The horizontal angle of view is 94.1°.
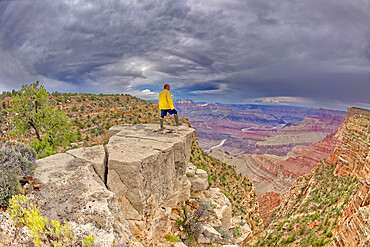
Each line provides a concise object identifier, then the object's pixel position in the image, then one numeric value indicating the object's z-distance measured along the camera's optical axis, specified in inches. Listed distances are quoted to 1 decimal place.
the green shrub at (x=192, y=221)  307.0
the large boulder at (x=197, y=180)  457.4
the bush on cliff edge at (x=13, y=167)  129.1
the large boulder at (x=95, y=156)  203.3
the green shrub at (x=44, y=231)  97.0
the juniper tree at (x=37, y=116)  407.5
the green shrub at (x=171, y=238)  280.2
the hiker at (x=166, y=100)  319.9
